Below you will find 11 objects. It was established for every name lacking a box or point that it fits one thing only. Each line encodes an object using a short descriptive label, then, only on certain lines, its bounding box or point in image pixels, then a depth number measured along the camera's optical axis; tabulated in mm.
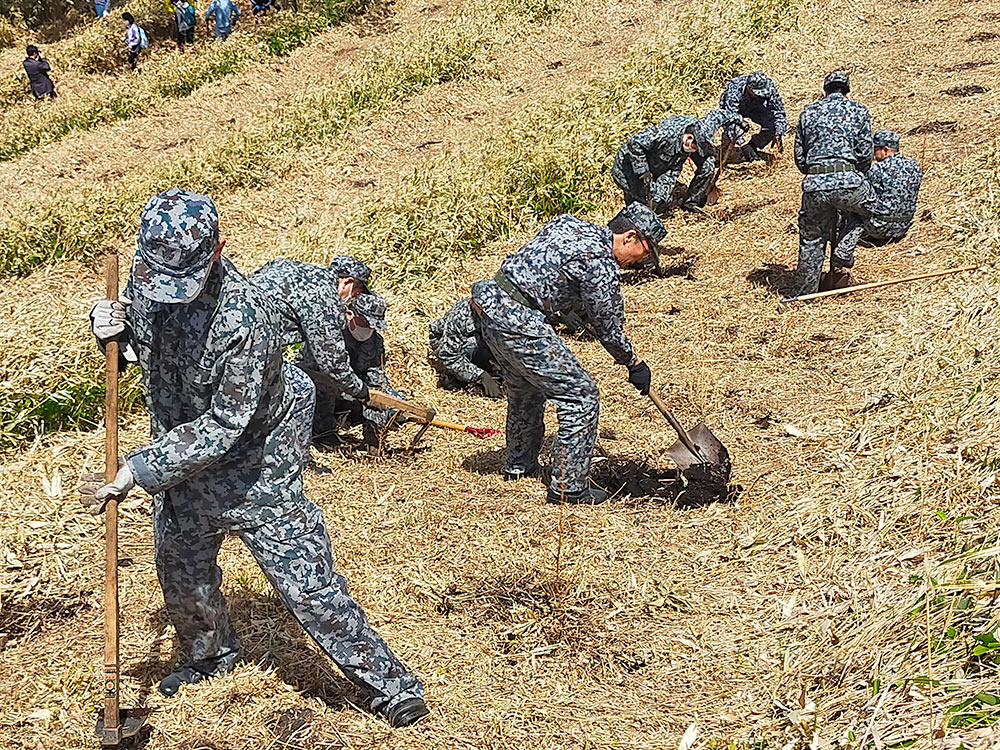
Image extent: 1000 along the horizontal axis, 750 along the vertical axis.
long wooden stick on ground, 8156
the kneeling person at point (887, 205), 8789
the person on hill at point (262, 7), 21375
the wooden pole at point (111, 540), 3744
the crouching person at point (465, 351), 8148
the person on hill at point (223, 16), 20500
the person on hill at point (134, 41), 20266
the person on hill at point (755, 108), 12438
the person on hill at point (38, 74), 18172
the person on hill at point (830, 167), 8461
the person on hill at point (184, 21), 20422
